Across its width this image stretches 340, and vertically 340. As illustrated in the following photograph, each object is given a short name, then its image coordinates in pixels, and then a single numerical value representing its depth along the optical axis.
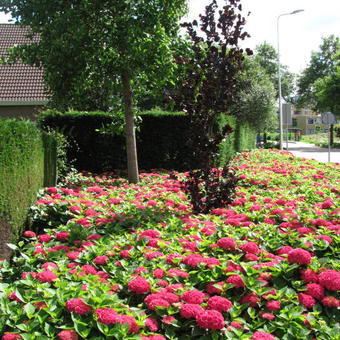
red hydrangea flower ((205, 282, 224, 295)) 3.11
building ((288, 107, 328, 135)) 121.00
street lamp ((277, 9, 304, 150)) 27.90
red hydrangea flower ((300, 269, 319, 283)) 3.23
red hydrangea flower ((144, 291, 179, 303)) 2.91
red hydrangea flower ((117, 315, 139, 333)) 2.58
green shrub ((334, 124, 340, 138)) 51.36
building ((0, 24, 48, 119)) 20.94
